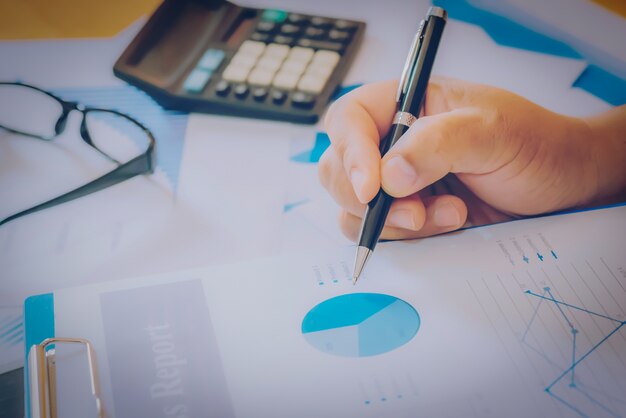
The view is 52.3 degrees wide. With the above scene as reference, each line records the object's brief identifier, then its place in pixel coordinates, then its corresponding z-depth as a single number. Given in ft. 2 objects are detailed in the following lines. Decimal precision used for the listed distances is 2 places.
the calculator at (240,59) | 1.72
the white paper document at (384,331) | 1.06
